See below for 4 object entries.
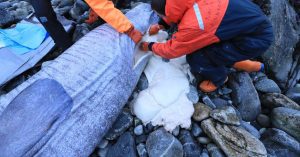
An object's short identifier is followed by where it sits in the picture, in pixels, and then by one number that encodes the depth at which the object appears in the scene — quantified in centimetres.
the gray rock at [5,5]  440
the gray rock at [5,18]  379
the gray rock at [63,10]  413
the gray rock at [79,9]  404
